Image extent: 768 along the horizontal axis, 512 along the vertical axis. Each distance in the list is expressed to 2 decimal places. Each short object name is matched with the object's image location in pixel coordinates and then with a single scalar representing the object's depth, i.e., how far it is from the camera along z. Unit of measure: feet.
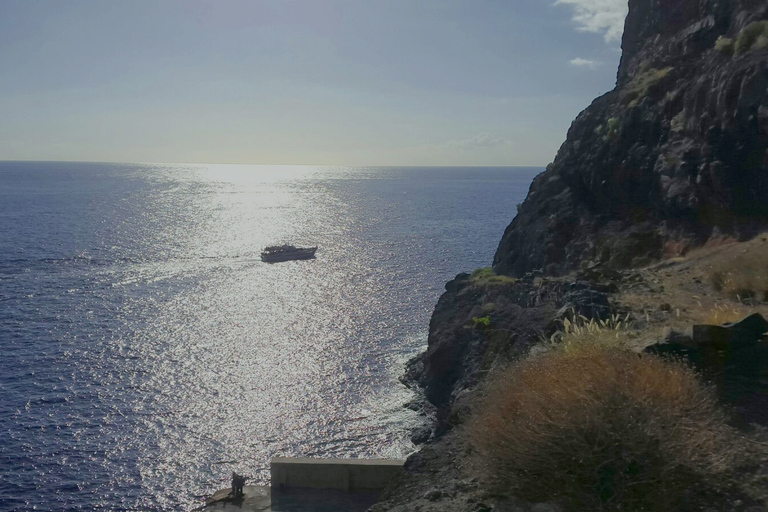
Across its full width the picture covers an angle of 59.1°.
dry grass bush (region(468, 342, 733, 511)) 27.73
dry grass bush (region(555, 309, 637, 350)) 40.27
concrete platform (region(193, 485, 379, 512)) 65.77
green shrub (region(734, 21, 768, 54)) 109.60
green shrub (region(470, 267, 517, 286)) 146.24
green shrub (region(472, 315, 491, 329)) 103.68
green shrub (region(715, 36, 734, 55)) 116.06
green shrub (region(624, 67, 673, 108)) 135.85
